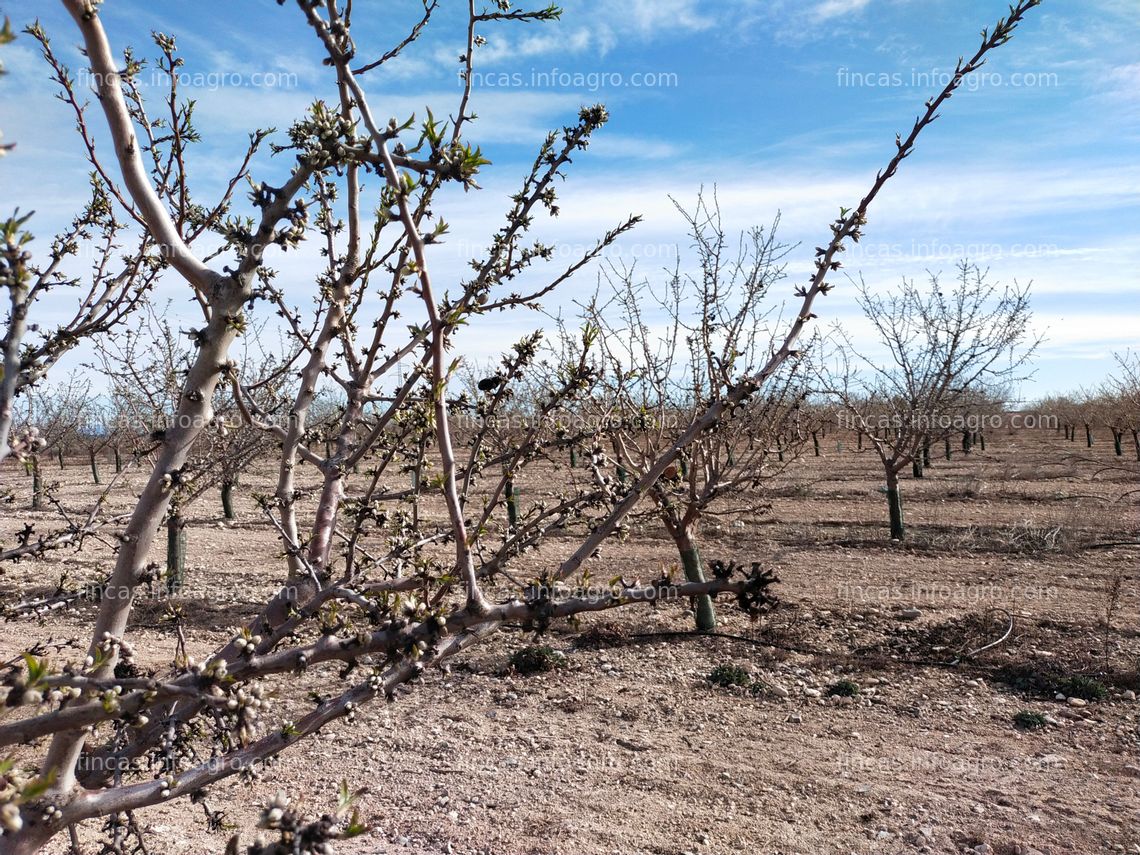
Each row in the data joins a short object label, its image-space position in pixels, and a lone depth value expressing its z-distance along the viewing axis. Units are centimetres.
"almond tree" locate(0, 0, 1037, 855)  139
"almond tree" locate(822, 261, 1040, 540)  1173
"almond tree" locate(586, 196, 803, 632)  693
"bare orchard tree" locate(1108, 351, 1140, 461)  2246
